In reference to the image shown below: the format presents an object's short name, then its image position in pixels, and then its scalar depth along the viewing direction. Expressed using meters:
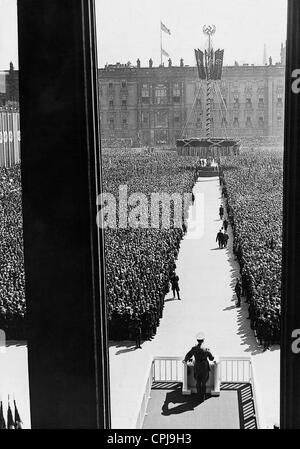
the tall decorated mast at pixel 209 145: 44.97
